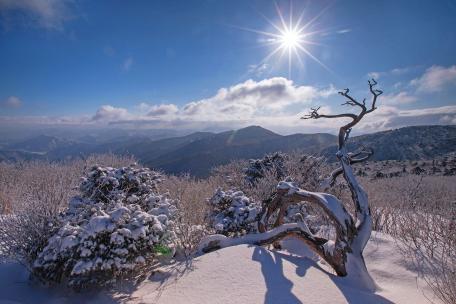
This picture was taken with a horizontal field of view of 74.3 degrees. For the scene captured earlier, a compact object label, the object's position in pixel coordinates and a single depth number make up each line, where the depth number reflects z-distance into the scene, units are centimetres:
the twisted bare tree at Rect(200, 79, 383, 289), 592
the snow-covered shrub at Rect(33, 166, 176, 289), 556
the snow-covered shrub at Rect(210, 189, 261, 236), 907
